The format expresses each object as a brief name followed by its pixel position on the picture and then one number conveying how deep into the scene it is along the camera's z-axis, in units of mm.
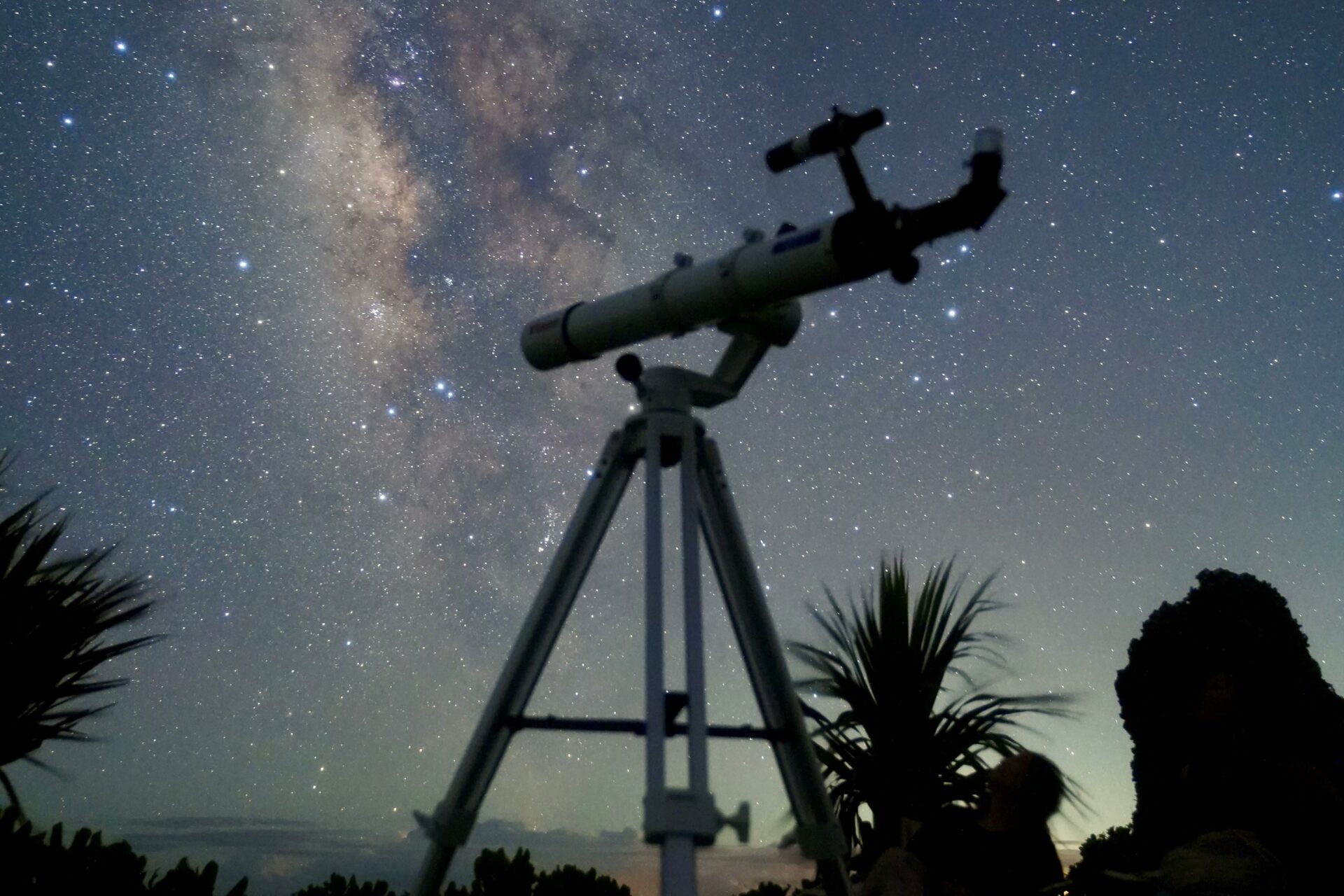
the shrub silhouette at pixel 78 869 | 3135
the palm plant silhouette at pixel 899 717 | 5242
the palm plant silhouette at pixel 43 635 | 4027
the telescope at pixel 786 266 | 2730
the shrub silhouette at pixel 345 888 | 5117
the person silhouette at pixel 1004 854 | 2504
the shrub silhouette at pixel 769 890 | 6082
